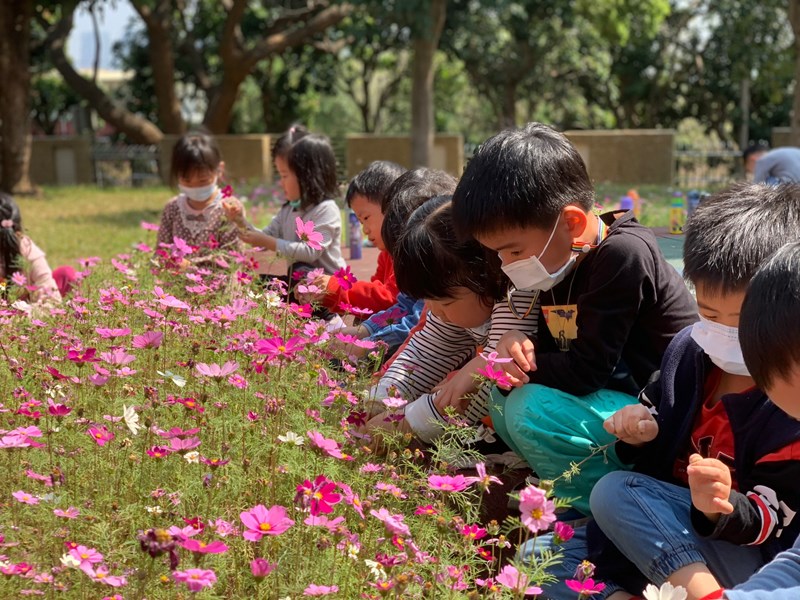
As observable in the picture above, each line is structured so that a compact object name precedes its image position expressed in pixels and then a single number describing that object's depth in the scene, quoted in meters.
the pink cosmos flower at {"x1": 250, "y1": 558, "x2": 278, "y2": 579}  1.55
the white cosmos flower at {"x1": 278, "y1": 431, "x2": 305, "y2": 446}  1.94
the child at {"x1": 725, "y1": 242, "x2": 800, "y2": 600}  1.55
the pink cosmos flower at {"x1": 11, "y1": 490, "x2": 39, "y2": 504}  1.93
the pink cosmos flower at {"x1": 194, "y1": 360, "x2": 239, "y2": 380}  2.22
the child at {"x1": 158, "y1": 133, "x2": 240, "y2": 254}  5.48
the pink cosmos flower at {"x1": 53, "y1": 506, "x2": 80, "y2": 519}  1.86
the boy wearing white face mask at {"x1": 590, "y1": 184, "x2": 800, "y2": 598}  2.09
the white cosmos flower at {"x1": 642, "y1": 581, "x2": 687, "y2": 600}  1.55
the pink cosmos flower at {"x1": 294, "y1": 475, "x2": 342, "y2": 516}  1.78
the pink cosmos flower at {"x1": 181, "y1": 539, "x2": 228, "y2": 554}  1.58
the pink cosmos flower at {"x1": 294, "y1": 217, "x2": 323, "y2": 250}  2.59
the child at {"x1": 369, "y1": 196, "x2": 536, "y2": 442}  2.81
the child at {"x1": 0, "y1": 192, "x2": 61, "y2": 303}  4.86
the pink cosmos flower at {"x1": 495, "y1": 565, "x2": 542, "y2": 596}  1.76
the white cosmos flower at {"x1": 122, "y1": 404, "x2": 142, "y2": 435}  2.10
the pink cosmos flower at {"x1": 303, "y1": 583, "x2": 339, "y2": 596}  1.65
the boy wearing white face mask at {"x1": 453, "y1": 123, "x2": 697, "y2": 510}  2.54
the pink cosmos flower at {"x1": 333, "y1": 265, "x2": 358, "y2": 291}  3.08
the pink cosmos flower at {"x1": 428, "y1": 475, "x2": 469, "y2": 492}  1.88
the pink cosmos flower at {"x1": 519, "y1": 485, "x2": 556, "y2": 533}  1.67
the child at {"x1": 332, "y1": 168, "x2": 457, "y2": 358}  3.38
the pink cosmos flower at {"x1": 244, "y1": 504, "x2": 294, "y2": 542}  1.67
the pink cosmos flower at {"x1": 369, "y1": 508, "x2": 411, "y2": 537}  1.73
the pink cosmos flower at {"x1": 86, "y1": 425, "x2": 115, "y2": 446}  2.10
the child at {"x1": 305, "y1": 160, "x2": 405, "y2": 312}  3.93
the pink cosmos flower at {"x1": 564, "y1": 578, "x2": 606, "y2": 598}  1.74
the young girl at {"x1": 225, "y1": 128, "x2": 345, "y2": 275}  4.86
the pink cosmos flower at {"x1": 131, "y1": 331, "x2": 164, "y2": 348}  2.38
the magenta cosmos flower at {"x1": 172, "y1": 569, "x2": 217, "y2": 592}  1.51
